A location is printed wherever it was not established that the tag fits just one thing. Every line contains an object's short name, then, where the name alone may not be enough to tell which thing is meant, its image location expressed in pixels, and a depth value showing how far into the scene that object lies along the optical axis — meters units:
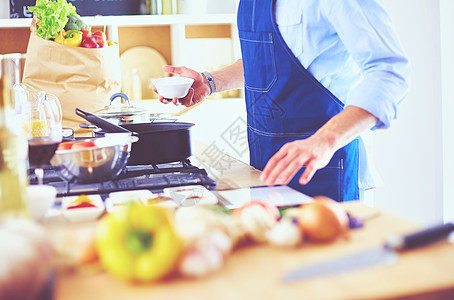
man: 1.26
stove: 1.24
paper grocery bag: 2.59
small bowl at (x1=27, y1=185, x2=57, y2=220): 0.98
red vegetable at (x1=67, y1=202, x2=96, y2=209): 1.04
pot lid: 2.11
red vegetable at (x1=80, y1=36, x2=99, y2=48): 2.69
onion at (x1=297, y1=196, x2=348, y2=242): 0.81
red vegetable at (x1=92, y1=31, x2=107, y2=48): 2.73
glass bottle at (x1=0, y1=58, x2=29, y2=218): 0.79
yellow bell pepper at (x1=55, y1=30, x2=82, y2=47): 2.62
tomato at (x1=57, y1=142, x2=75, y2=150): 1.26
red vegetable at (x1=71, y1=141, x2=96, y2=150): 1.25
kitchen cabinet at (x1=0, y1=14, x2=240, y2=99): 3.61
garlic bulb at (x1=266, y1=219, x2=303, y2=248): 0.79
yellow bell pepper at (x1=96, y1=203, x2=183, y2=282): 0.69
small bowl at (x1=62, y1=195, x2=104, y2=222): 1.00
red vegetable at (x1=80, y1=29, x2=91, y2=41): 2.72
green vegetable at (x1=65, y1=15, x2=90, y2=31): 2.69
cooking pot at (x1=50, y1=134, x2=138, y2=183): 1.24
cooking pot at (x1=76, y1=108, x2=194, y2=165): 1.48
